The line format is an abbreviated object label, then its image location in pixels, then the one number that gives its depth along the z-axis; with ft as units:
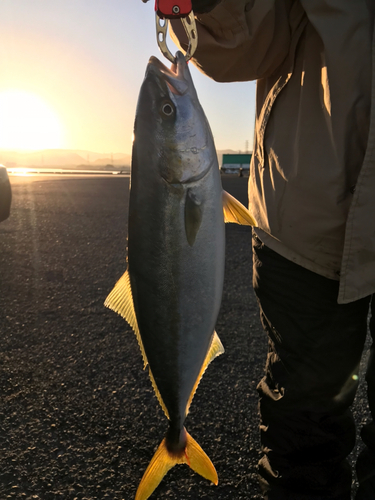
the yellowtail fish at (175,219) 1.71
